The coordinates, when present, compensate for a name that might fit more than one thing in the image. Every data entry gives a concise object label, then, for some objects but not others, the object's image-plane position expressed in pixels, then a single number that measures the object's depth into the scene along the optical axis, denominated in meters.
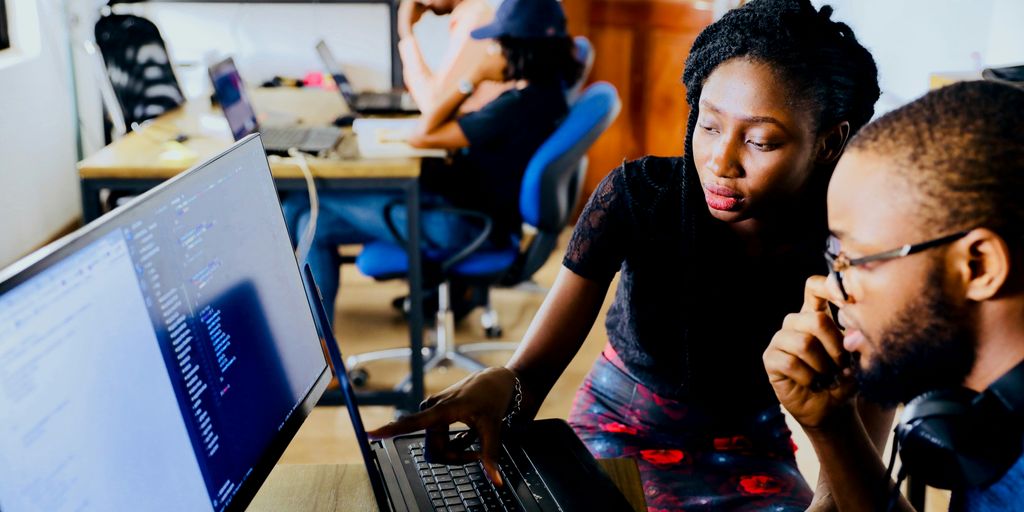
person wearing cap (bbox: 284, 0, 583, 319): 2.48
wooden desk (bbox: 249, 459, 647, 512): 0.98
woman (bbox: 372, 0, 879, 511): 1.14
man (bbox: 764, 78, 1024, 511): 0.73
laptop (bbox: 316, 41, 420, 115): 3.24
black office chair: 2.81
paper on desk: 2.44
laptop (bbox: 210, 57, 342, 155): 2.47
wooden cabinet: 4.00
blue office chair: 2.44
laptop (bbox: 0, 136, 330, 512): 0.59
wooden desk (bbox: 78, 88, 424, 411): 2.31
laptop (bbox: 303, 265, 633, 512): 0.94
